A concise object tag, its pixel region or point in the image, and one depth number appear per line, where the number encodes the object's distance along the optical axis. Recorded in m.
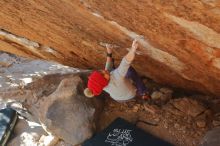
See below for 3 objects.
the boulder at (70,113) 4.48
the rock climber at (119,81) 3.82
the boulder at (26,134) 5.09
